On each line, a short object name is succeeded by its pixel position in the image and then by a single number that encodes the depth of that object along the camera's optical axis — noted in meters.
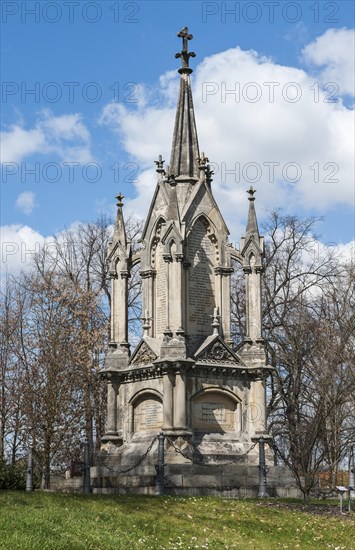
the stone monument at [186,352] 23.84
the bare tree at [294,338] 36.06
